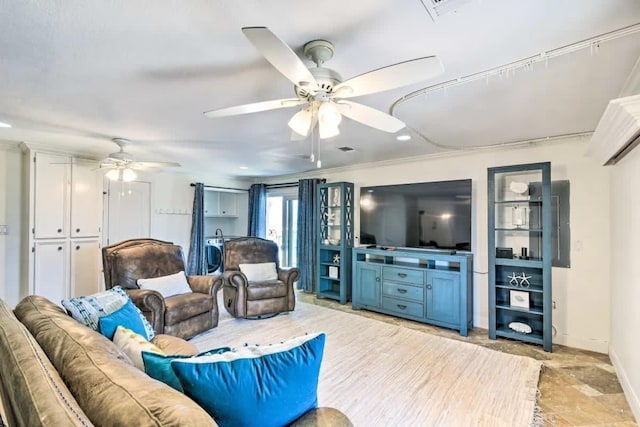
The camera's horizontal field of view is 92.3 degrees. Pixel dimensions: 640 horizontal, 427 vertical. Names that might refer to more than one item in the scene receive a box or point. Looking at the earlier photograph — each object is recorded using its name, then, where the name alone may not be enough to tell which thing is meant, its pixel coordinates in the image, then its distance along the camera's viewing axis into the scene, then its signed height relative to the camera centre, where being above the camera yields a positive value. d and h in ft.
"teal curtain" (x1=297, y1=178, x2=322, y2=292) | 18.28 -0.86
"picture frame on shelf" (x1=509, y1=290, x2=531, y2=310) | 11.05 -2.92
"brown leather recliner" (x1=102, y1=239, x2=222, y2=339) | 10.02 -2.52
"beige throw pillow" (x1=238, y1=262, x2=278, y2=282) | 14.52 -2.60
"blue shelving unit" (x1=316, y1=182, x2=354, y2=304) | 16.62 -1.25
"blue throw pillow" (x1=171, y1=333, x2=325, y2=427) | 3.09 -1.74
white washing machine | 20.80 -2.64
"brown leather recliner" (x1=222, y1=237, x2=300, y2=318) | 13.29 -3.03
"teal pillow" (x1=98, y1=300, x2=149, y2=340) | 5.60 -2.03
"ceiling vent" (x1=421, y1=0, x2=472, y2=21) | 4.33 +3.05
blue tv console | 12.12 -2.88
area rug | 7.04 -4.44
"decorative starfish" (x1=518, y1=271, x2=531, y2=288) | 11.47 -2.29
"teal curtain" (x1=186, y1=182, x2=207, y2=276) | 19.22 -1.01
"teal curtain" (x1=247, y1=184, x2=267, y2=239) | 21.40 +0.44
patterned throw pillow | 5.75 -1.79
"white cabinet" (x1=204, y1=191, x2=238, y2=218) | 21.85 +0.98
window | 21.39 -0.39
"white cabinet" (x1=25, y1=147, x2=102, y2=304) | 12.91 -0.41
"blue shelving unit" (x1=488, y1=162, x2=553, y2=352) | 10.50 -1.26
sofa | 2.47 -1.62
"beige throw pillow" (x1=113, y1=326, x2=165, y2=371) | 4.63 -2.04
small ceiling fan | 11.83 +2.09
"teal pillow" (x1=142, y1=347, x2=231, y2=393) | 3.42 -1.74
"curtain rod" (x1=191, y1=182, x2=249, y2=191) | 19.53 +2.05
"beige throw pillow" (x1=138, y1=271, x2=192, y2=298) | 11.09 -2.51
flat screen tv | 12.98 +0.15
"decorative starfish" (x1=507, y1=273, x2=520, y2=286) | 11.68 -2.30
